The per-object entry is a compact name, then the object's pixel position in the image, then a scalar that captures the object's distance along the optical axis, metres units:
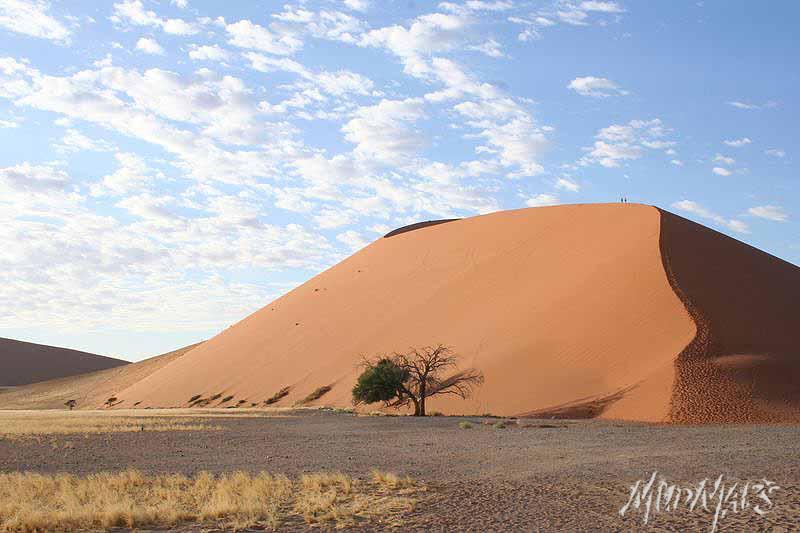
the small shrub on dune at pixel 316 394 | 39.78
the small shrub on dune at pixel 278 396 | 41.94
